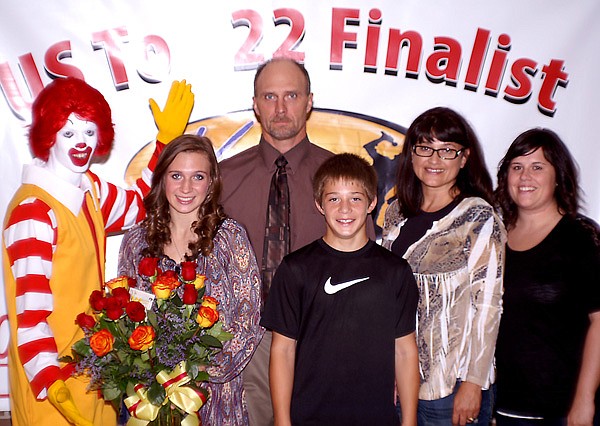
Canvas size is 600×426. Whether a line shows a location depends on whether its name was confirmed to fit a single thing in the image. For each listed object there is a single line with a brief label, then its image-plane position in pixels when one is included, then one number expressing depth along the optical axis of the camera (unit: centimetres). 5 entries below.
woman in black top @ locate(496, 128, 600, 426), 230
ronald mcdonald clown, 233
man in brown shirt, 285
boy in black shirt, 214
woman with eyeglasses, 232
